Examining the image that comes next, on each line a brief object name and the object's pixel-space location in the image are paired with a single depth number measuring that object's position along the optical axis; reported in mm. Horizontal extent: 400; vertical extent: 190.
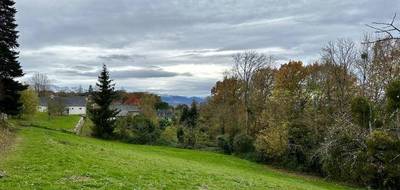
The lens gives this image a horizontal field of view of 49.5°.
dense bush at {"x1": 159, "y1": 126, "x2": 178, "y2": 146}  65625
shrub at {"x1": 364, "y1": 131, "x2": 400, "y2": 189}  25625
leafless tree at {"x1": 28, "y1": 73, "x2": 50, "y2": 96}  149588
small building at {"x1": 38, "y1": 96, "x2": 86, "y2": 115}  145500
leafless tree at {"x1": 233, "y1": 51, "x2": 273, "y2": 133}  70562
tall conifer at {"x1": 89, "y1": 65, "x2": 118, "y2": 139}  61544
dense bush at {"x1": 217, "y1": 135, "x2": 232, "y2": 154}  64812
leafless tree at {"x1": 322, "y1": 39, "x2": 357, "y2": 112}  50156
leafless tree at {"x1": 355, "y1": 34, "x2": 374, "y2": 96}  44969
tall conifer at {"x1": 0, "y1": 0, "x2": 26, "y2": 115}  43000
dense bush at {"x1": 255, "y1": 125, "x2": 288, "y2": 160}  52406
